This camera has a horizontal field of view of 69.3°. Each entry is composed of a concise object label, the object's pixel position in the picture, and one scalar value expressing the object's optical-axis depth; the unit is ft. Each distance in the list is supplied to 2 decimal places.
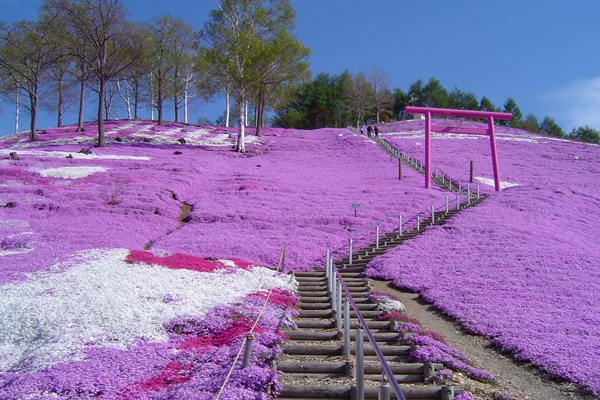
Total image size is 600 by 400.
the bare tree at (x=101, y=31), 123.44
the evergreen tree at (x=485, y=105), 345.66
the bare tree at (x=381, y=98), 285.02
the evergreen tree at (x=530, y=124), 285.64
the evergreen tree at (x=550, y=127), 329.89
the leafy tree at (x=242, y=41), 139.85
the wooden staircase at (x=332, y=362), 23.93
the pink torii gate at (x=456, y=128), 97.86
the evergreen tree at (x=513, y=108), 363.15
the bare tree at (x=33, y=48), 138.00
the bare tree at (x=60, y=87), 183.11
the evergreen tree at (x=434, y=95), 328.08
